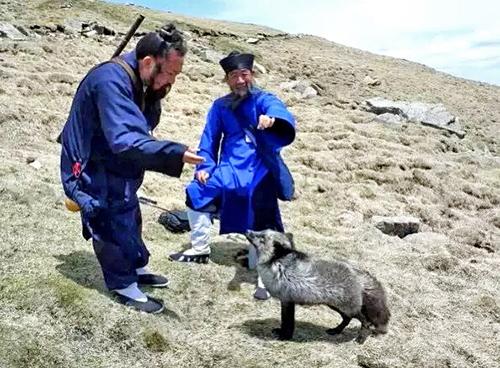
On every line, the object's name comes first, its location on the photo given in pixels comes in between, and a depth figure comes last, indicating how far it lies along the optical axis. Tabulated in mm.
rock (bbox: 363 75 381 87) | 32062
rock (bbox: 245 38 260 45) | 42750
